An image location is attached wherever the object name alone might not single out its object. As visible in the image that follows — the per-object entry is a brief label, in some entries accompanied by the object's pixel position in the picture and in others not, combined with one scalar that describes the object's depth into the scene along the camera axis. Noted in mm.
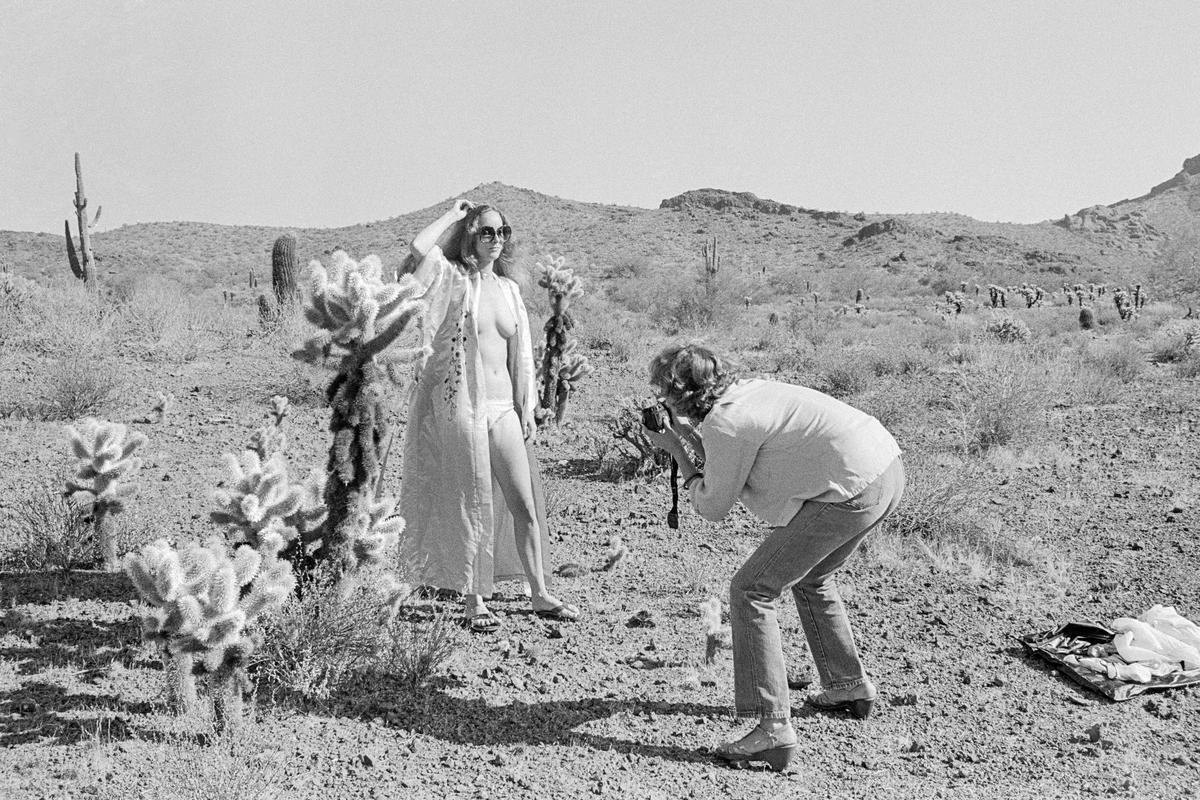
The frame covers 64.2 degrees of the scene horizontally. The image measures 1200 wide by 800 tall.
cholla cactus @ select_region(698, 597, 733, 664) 4234
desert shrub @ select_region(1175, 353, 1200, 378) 12688
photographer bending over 3201
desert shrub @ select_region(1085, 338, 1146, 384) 12359
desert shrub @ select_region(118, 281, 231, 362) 11016
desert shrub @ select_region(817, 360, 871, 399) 11430
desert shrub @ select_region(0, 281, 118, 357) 10219
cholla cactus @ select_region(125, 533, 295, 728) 2871
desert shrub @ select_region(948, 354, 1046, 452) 8883
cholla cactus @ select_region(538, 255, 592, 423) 8531
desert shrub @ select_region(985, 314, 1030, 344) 16688
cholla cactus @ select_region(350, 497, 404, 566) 3803
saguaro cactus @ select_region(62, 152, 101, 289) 18484
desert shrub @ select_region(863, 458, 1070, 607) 5586
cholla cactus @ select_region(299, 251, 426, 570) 3592
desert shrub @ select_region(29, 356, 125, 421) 7938
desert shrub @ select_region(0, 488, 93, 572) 4688
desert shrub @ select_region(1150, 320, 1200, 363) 13930
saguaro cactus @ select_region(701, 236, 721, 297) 19969
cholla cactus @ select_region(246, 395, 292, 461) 5703
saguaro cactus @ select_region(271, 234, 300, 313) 15289
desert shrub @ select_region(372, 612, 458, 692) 3768
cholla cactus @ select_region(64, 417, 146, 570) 4465
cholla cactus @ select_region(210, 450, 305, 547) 3465
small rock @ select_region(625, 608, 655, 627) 4707
